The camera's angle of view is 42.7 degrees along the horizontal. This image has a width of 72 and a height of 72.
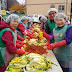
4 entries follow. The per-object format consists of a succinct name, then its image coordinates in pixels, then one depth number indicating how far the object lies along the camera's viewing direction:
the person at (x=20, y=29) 3.65
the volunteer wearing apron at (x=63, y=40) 1.82
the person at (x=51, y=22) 2.48
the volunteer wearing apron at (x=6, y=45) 1.47
